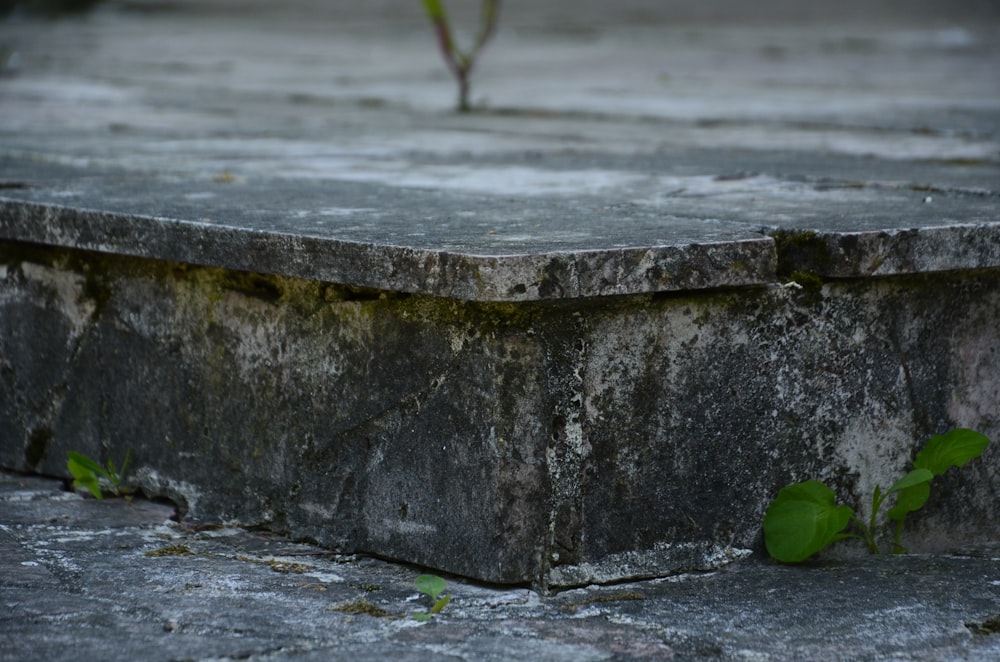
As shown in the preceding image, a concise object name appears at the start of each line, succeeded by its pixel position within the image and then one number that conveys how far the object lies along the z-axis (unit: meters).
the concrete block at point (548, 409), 2.15
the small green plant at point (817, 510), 2.18
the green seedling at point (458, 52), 3.60
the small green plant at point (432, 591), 2.12
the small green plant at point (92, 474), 2.31
